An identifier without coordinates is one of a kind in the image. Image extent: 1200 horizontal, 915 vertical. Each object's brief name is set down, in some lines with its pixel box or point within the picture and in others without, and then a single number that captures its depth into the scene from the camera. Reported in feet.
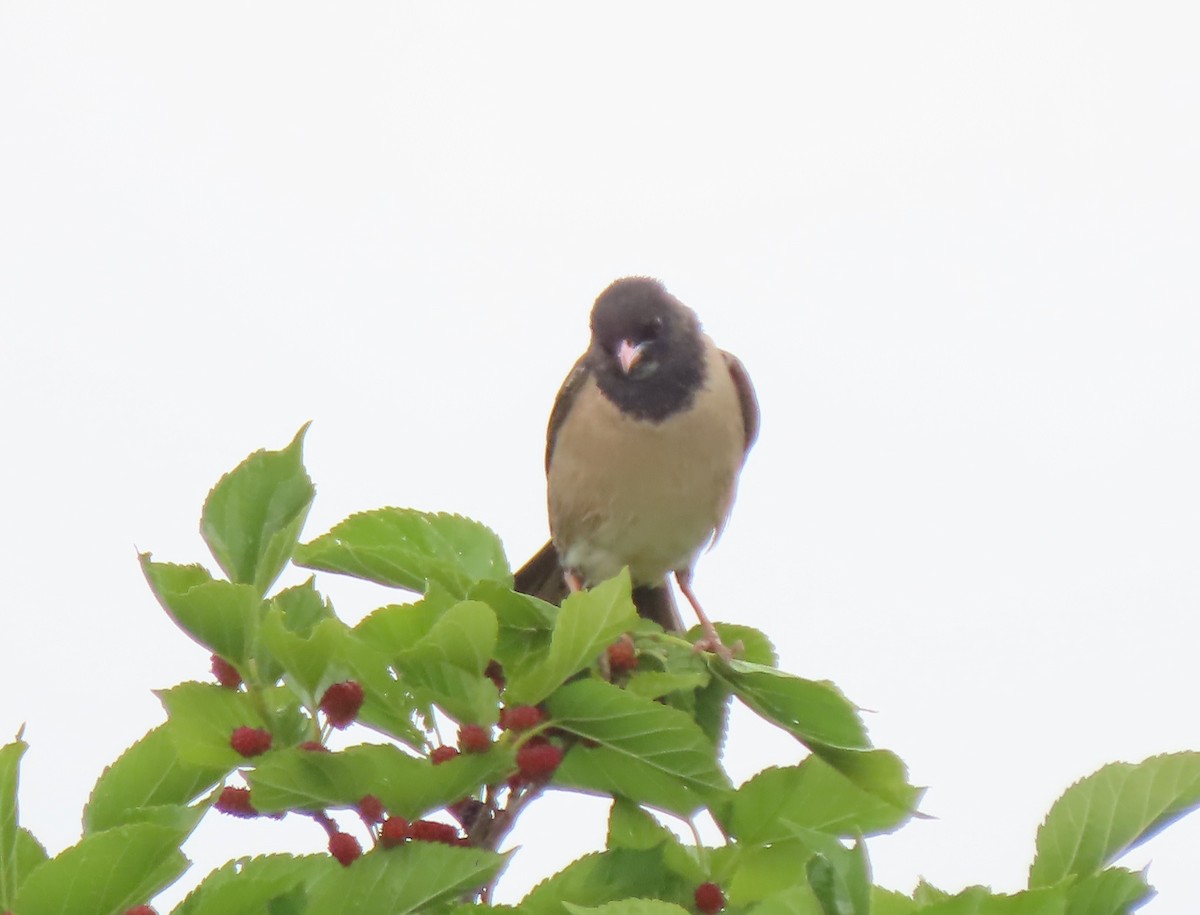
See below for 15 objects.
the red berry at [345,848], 15.29
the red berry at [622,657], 19.62
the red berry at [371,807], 15.35
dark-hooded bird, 33.53
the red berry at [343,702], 15.62
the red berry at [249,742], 15.51
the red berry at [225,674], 15.79
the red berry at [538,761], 16.12
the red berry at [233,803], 15.81
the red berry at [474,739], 15.72
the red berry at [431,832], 15.47
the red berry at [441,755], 15.65
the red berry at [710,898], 16.43
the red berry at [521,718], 16.08
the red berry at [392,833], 15.14
